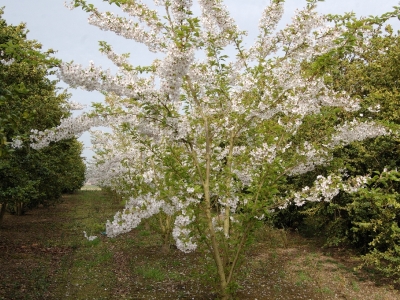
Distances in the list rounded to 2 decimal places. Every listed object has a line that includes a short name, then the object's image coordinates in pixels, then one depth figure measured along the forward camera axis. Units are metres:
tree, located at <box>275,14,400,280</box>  7.51
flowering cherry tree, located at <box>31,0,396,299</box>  4.64
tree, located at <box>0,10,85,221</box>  8.95
